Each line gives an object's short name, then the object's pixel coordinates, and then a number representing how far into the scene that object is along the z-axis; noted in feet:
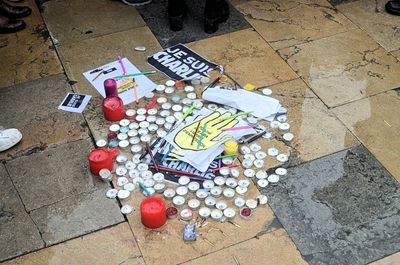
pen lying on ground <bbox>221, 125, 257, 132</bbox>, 9.37
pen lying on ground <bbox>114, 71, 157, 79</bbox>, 10.85
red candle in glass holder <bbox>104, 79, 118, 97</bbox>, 9.75
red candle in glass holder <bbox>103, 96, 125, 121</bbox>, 9.64
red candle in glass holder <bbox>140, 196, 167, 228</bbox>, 7.73
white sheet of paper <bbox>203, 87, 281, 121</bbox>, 9.93
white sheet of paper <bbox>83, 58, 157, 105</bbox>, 10.48
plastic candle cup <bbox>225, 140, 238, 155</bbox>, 8.87
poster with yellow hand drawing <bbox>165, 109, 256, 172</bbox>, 8.88
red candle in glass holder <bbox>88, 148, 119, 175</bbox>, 8.55
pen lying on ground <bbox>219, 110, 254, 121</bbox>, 9.61
